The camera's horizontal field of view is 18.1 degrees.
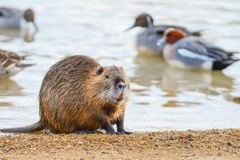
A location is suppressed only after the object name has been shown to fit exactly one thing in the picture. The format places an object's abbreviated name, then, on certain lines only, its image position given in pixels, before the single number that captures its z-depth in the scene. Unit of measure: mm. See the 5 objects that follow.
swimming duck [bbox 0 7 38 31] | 17922
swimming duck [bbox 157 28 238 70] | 13797
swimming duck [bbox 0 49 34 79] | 11914
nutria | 7844
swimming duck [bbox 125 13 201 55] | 15867
